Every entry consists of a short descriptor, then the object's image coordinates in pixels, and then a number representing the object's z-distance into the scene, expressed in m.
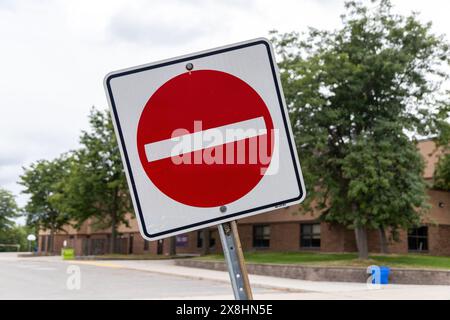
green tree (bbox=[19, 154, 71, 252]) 58.38
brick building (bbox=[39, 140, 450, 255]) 36.47
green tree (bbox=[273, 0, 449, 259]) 24.11
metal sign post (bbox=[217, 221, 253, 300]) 1.94
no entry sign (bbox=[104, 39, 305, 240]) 2.06
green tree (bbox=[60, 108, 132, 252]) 41.31
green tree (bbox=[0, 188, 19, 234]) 85.36
